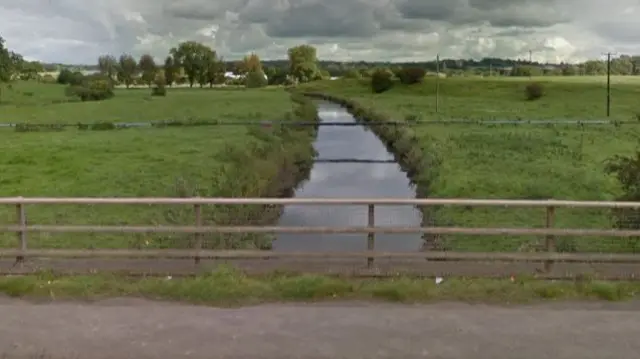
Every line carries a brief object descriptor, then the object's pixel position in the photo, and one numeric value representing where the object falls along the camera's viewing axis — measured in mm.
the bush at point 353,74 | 140125
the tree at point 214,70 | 136075
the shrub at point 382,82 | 115688
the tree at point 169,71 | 134500
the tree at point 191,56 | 132000
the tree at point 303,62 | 152750
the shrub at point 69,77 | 106925
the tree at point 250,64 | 152875
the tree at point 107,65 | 137300
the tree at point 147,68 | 139500
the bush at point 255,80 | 136125
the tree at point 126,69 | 137625
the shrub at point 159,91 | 95812
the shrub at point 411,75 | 120062
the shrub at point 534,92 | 90125
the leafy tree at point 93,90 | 81125
